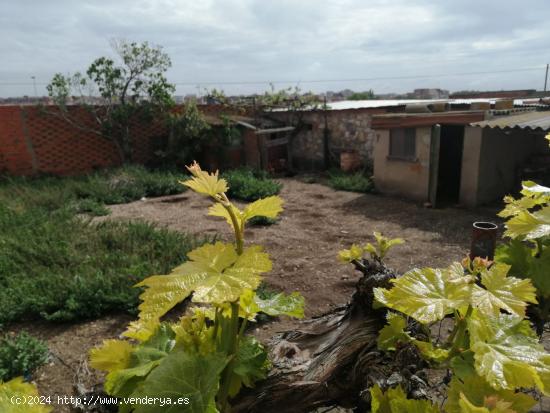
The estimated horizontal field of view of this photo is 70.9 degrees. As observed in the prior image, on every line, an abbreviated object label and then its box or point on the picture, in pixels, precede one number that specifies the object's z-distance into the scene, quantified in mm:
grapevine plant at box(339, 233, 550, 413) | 834
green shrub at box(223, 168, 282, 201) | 9398
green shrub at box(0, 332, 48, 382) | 3068
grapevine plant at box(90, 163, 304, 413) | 899
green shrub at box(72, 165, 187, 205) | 9141
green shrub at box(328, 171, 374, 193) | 10117
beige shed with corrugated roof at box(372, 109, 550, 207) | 7977
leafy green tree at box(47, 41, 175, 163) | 11250
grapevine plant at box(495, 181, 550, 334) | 1298
